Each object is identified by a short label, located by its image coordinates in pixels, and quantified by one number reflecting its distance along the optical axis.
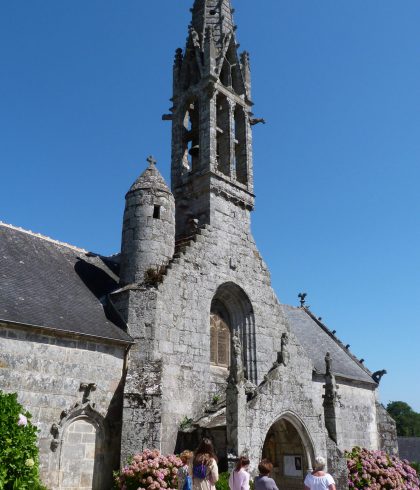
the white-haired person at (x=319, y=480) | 7.27
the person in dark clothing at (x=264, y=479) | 6.79
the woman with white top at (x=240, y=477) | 6.86
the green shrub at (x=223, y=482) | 8.91
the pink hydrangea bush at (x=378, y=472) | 13.39
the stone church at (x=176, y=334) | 9.71
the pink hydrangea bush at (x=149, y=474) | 8.84
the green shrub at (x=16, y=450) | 6.97
